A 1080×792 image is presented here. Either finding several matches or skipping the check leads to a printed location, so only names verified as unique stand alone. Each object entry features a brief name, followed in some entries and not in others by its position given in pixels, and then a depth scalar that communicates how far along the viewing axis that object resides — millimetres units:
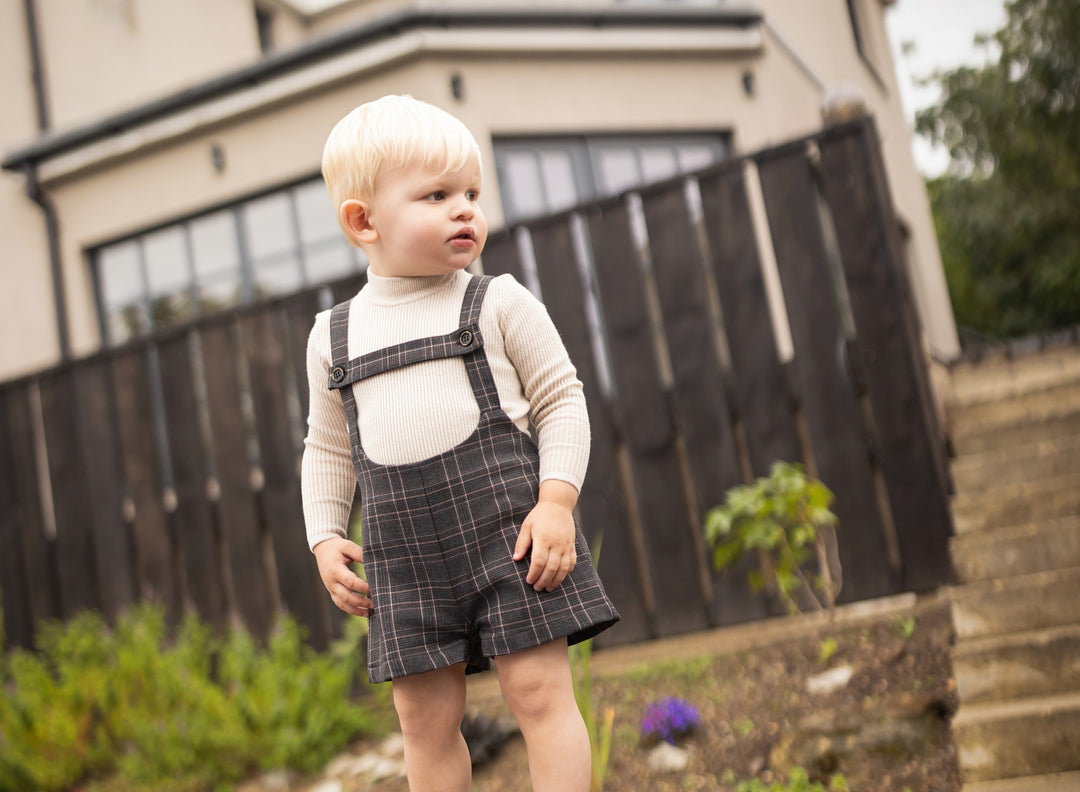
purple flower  2834
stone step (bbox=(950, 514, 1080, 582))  2842
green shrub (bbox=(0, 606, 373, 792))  3590
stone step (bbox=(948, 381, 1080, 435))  4082
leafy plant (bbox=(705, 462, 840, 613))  3123
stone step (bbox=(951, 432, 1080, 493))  3510
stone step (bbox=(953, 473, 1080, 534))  3148
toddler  1434
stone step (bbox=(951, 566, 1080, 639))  2561
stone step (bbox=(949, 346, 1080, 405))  4676
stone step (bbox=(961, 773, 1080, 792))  2035
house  6207
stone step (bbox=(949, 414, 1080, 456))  3897
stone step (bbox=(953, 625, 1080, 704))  2340
